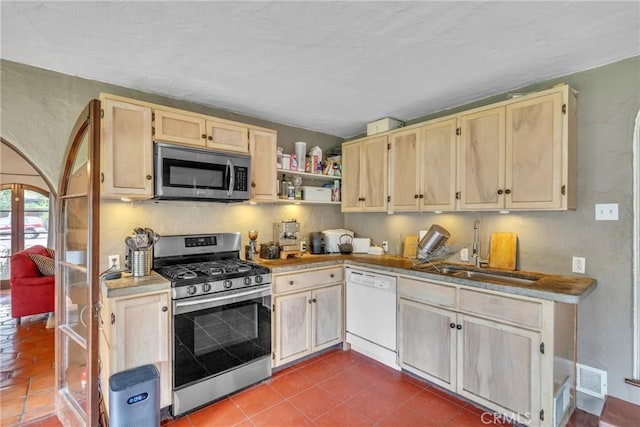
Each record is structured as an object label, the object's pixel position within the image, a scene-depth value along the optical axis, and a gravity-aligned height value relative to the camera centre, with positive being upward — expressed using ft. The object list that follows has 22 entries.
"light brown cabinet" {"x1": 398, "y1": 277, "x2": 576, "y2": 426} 5.89 -3.00
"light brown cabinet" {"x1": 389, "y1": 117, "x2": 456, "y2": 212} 8.41 +1.37
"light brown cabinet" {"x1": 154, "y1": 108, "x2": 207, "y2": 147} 7.37 +2.14
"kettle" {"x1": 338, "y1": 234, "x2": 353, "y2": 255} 11.16 -1.24
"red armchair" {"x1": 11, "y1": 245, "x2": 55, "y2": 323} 12.01 -3.21
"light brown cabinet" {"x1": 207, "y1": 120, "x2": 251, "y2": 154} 8.18 +2.14
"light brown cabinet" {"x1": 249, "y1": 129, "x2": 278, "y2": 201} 9.02 +1.45
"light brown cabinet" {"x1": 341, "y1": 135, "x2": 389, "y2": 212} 10.13 +1.35
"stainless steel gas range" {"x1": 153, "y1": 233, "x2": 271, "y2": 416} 6.77 -2.72
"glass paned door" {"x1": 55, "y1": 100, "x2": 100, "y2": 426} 5.22 -1.37
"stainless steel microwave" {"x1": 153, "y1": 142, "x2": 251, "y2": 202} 7.33 +0.99
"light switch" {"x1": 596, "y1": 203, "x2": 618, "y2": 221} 6.54 +0.04
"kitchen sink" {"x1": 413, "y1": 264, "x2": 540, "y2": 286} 7.00 -1.58
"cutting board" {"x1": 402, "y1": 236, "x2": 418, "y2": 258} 10.09 -1.15
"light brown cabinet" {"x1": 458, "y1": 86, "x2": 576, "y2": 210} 6.57 +1.42
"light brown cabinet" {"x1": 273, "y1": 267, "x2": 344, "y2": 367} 8.53 -3.09
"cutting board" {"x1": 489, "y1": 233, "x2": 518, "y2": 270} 7.94 -1.02
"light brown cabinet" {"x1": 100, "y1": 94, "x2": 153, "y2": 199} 6.71 +1.40
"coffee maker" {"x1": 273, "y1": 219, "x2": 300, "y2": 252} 10.27 -0.81
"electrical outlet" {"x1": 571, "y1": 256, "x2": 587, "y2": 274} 6.93 -1.20
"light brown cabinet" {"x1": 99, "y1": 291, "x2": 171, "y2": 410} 6.07 -2.66
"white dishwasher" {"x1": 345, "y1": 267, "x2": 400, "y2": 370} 8.65 -3.14
